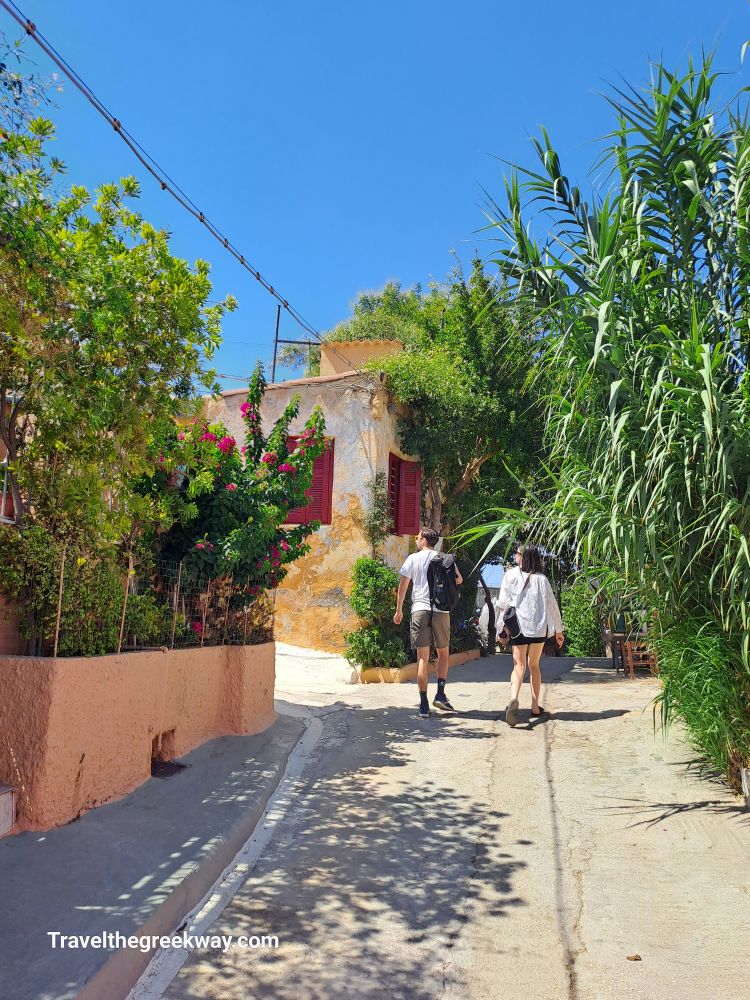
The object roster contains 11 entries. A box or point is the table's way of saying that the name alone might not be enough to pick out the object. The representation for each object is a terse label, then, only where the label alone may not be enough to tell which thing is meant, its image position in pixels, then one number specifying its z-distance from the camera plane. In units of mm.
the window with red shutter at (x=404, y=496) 12805
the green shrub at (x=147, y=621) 5384
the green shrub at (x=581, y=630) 21164
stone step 3947
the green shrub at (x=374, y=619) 11156
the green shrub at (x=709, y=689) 4980
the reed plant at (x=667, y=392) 4809
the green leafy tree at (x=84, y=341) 4414
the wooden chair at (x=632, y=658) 11906
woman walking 7441
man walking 7949
